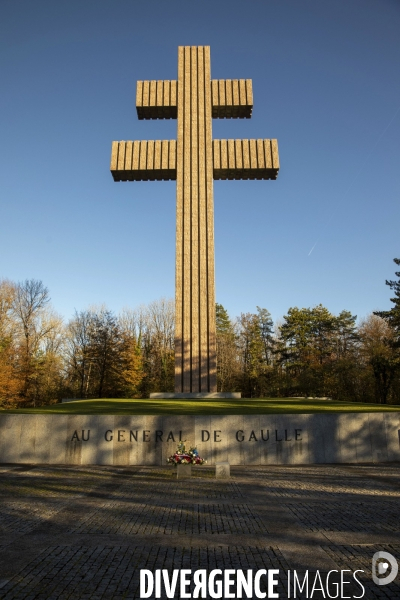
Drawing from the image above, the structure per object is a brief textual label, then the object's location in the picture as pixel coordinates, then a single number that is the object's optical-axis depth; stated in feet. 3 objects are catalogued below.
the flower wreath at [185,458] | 43.16
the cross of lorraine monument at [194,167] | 102.94
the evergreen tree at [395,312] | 130.82
